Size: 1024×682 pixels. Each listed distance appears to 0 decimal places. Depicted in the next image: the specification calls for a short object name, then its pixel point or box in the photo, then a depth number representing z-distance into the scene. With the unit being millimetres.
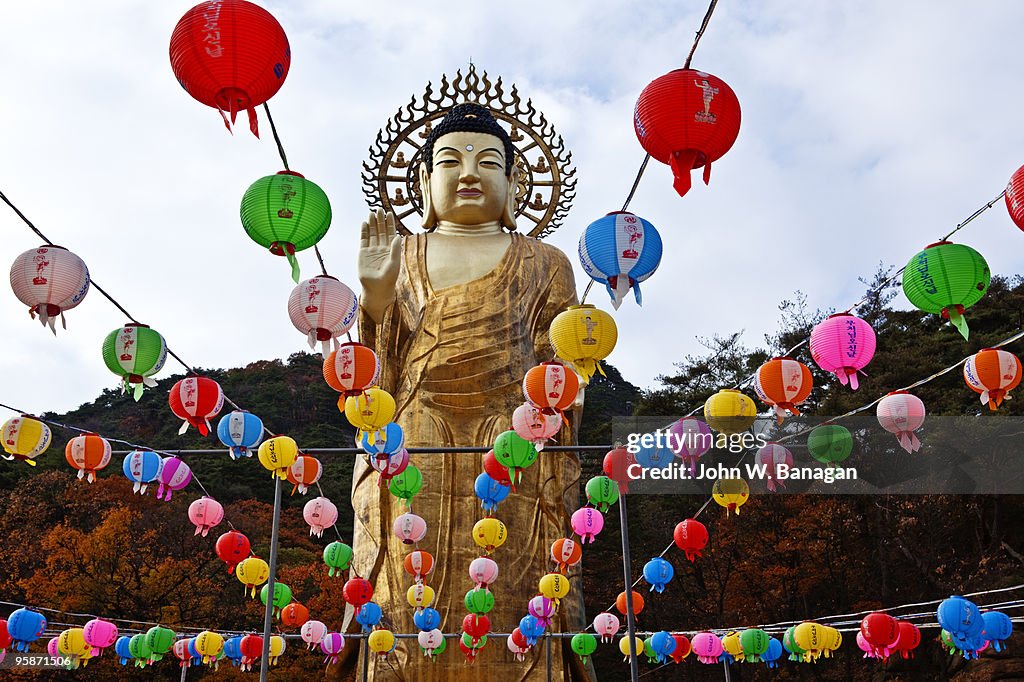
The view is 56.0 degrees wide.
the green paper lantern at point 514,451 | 6398
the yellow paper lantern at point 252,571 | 8547
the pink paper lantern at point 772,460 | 7176
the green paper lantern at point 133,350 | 5902
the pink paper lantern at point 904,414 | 5984
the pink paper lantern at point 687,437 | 6660
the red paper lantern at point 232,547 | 8344
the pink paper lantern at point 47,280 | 5125
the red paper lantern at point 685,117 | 4113
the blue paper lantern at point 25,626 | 8023
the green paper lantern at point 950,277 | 4848
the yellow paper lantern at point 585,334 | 5484
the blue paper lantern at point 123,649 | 9812
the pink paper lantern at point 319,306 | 5258
